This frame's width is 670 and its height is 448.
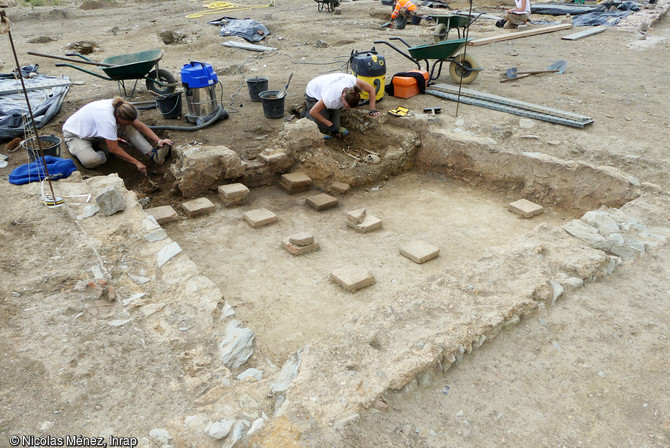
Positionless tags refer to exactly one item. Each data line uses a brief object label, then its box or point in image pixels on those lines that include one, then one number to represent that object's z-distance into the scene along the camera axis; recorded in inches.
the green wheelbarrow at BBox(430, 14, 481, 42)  356.8
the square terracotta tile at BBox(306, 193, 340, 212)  207.3
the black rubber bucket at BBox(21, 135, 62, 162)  192.7
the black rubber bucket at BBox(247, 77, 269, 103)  276.4
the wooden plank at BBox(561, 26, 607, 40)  428.6
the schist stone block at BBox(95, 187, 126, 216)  152.7
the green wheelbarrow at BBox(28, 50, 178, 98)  242.2
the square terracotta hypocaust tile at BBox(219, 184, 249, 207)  207.3
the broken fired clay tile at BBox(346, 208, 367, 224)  189.2
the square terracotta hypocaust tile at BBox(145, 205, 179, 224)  187.0
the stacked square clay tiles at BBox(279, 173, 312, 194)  222.4
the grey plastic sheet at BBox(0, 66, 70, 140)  216.4
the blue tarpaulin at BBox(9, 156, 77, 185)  171.4
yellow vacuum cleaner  260.4
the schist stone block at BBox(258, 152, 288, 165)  223.9
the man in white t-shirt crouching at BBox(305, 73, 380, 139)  231.6
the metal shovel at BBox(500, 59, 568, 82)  301.4
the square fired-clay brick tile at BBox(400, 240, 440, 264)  164.1
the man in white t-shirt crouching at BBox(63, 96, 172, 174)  206.1
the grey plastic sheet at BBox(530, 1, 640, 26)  508.1
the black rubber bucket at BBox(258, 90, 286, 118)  252.7
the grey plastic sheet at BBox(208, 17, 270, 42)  458.9
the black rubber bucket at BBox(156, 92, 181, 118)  250.7
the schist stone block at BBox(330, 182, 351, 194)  222.8
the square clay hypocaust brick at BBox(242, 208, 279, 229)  190.3
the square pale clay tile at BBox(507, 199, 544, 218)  193.3
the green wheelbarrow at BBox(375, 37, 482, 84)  279.4
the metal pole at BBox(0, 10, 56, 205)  125.4
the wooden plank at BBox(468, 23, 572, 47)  419.4
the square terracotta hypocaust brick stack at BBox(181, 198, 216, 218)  197.0
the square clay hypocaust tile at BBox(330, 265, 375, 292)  148.3
